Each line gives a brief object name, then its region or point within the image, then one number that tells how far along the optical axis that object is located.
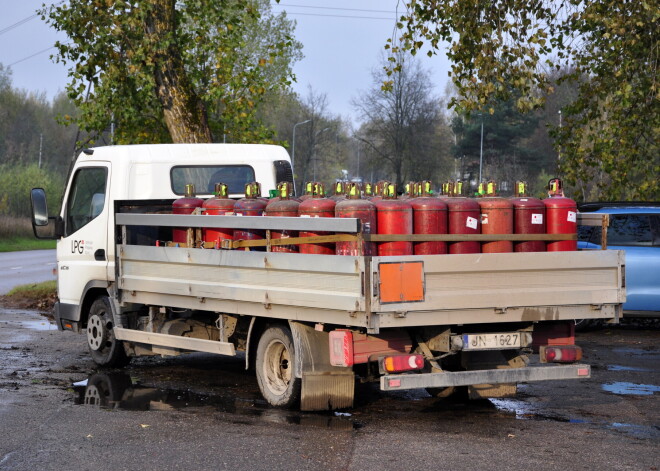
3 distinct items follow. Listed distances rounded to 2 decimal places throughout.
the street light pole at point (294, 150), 81.85
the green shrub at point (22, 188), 53.81
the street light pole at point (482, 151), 73.78
